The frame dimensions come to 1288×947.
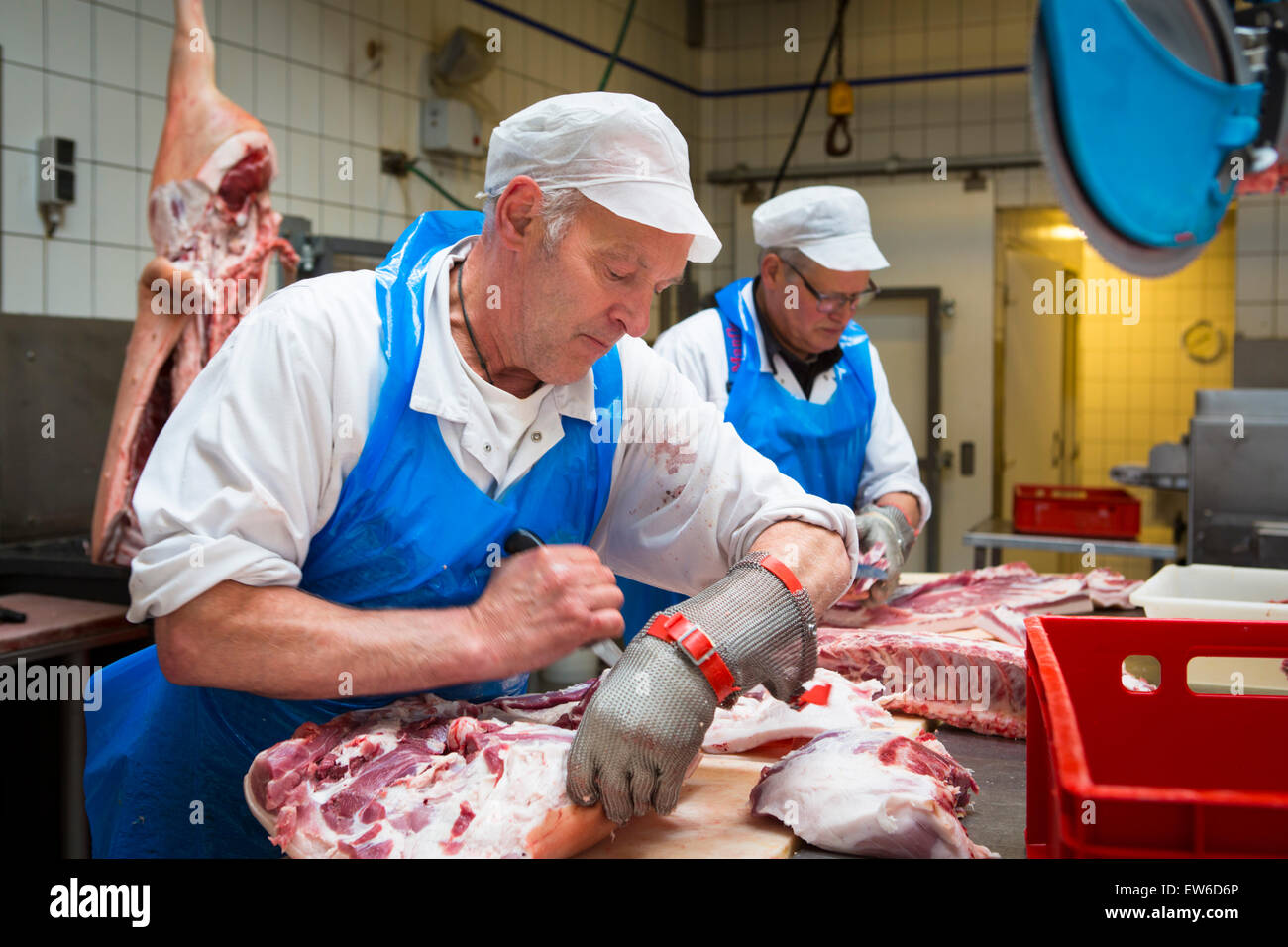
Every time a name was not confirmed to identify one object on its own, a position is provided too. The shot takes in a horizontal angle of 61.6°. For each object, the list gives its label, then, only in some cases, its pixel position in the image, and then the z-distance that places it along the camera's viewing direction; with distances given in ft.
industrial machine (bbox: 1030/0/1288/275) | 4.72
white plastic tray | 8.09
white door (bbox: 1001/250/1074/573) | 23.75
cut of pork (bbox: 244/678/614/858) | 4.25
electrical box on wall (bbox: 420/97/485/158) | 17.30
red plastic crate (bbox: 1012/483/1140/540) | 17.01
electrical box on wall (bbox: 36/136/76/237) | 11.73
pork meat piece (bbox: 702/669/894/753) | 5.86
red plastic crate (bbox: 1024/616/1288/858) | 4.49
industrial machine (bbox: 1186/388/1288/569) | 13.94
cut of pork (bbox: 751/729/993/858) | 4.42
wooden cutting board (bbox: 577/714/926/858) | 4.62
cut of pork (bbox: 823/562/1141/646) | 8.16
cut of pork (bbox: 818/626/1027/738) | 6.49
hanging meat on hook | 9.73
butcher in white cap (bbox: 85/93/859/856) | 4.65
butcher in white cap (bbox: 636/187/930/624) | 10.31
